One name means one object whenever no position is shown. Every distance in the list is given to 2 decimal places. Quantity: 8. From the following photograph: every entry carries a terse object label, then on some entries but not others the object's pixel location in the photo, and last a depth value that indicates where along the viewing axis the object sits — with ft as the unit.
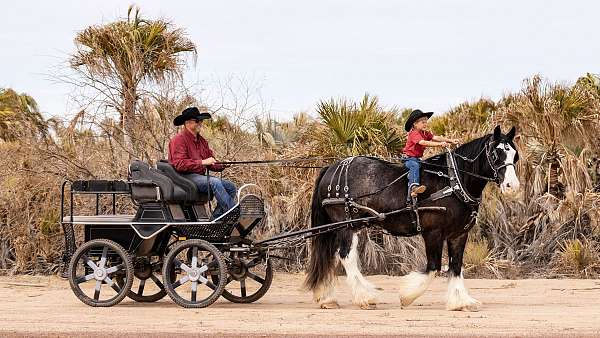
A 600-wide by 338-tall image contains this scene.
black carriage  46.34
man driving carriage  46.65
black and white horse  45.39
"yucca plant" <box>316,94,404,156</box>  61.57
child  45.78
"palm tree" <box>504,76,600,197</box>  64.08
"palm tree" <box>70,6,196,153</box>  62.34
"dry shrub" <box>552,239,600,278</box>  60.52
